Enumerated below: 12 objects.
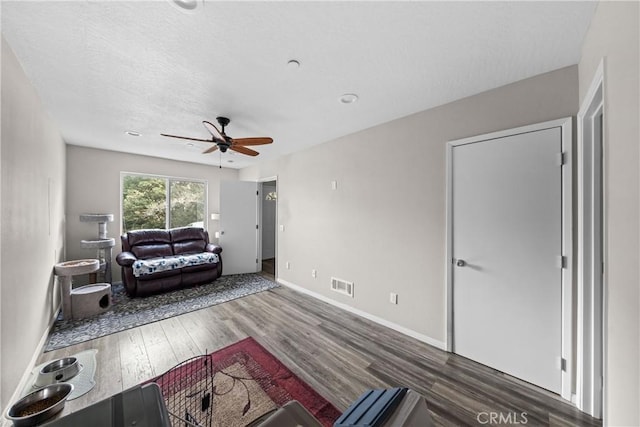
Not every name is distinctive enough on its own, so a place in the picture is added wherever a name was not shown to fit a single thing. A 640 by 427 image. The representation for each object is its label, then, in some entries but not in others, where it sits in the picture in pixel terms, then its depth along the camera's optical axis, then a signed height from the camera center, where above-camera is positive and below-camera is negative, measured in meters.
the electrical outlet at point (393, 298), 2.79 -1.02
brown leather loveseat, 3.73 -0.83
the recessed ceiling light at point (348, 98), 2.28 +1.15
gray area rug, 2.66 -1.37
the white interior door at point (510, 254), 1.84 -0.35
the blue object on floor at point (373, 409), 0.62 -0.56
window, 4.78 +0.24
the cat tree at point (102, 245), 3.74 -0.54
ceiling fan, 2.60 +0.84
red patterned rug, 1.63 -1.41
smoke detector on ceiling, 1.25 +1.13
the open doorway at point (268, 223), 6.65 -0.30
